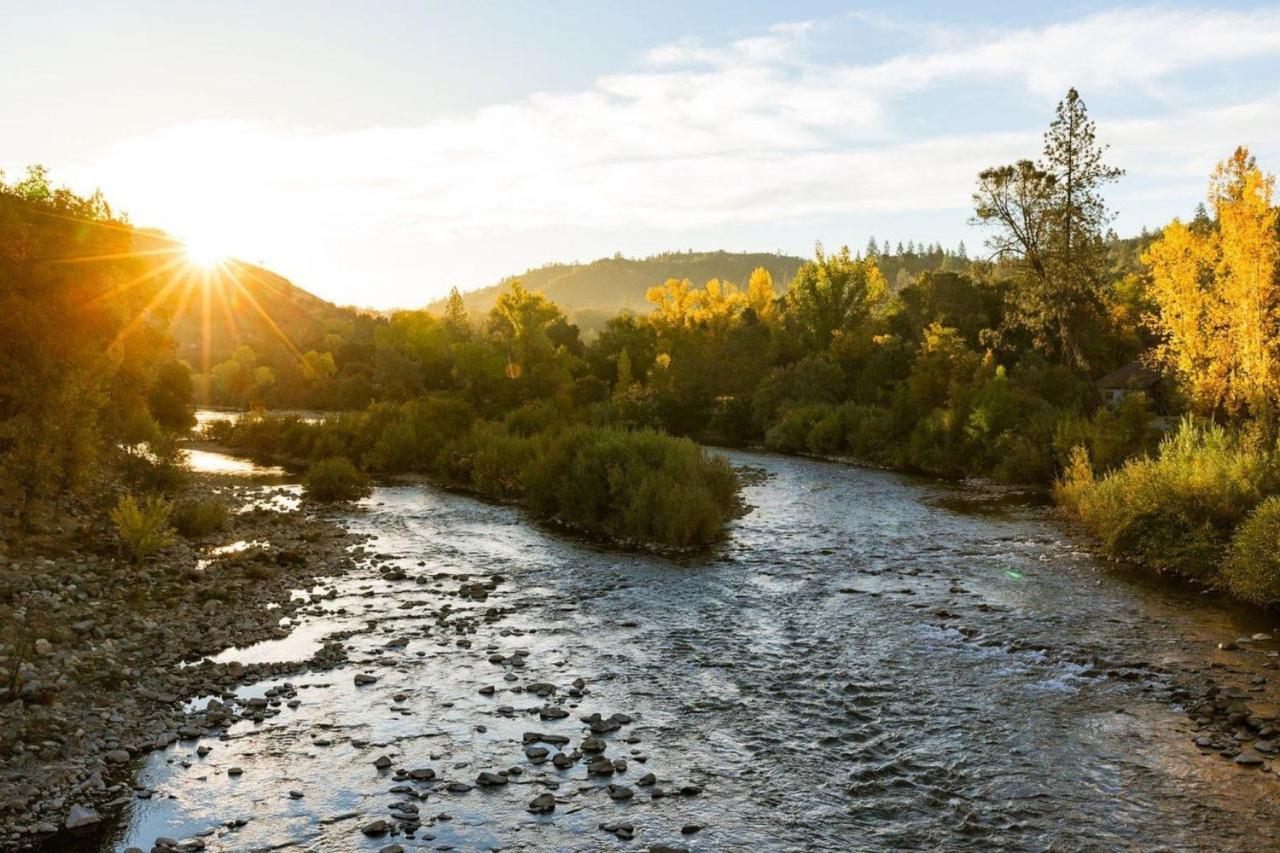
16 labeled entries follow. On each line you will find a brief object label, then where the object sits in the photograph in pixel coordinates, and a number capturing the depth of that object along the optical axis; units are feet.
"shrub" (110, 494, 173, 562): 67.00
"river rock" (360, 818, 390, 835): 31.19
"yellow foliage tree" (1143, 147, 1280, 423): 94.53
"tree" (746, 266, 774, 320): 327.67
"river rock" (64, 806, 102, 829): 30.81
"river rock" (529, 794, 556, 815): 33.06
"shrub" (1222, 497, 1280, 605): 58.13
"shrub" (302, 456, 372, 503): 116.88
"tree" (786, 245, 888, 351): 255.91
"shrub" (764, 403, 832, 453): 181.26
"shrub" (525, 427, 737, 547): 85.81
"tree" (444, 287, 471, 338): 362.53
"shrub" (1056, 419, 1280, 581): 68.33
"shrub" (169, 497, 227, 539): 81.92
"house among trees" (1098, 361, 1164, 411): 188.97
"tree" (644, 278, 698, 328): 309.63
